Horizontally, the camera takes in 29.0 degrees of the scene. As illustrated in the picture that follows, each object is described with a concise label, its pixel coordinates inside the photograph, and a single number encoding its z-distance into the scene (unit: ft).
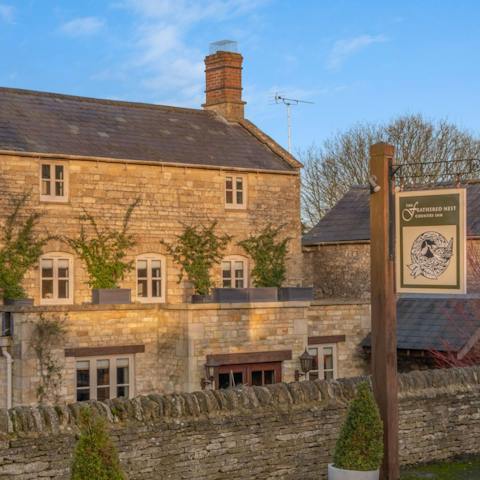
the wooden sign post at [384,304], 40.32
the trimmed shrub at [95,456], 31.78
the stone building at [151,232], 71.82
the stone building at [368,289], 78.18
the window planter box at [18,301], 77.71
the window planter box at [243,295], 79.77
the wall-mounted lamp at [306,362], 75.31
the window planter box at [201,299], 84.14
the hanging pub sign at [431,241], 39.73
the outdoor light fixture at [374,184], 40.63
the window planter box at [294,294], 84.43
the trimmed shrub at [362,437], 38.32
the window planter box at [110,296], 76.28
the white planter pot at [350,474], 38.09
